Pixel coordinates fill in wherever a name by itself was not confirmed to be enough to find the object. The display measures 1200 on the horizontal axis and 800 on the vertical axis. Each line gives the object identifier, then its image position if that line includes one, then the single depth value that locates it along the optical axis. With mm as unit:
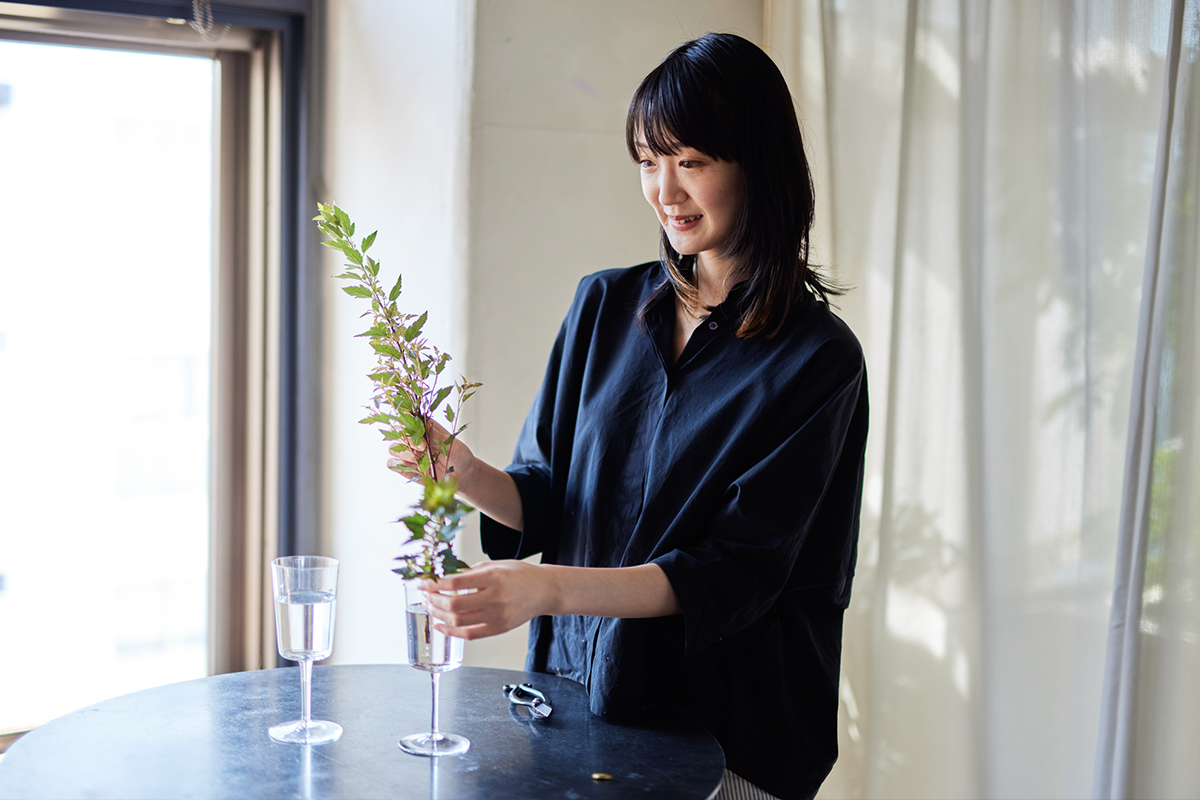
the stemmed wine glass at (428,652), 1031
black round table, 983
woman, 1213
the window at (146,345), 2244
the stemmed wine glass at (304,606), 1054
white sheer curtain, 1465
